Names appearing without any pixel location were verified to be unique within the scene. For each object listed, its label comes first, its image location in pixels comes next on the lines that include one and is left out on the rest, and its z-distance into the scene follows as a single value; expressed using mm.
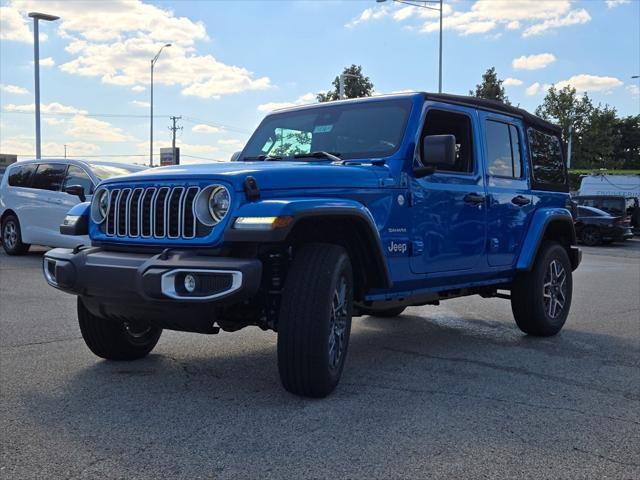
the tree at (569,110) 48250
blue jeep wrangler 3781
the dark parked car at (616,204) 23703
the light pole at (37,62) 24062
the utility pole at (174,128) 76000
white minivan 11609
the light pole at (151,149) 45369
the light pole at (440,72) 29938
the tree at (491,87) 42312
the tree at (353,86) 43312
